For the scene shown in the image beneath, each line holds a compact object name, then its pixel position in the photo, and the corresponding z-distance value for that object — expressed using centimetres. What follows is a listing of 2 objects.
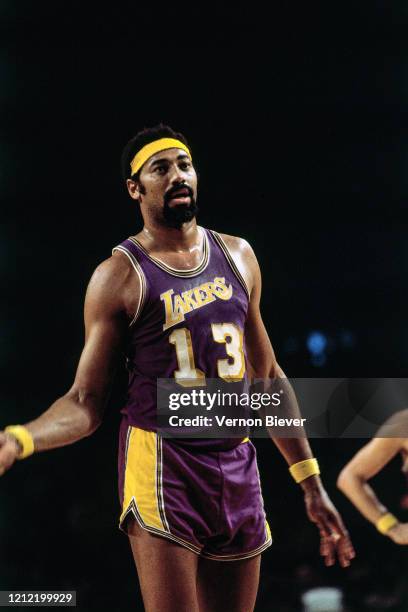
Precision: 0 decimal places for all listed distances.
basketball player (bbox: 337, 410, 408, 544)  640
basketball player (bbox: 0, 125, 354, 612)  512
